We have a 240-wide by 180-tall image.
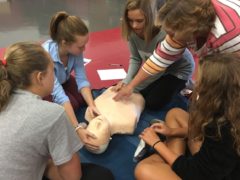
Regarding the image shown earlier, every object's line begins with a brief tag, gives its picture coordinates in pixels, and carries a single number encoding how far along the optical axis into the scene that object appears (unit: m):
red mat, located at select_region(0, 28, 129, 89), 1.65
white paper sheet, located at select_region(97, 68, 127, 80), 1.66
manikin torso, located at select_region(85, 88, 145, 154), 1.11
